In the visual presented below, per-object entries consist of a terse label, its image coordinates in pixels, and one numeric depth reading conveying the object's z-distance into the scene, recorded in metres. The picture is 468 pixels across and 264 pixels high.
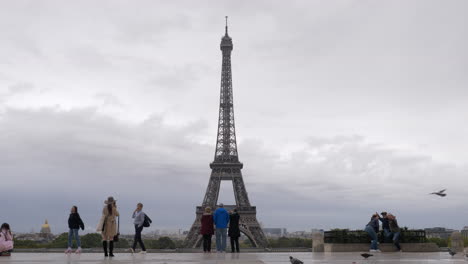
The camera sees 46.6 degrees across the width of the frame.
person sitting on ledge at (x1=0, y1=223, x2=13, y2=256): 20.95
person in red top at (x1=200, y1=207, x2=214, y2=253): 23.55
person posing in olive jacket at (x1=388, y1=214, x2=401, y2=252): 25.98
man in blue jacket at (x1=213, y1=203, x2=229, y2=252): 23.14
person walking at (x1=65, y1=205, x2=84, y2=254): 22.56
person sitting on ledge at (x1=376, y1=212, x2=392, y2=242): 26.11
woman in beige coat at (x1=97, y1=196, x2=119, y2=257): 19.88
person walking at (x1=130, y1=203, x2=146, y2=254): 21.72
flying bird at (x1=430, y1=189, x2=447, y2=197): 27.38
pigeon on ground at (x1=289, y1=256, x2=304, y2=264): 15.26
